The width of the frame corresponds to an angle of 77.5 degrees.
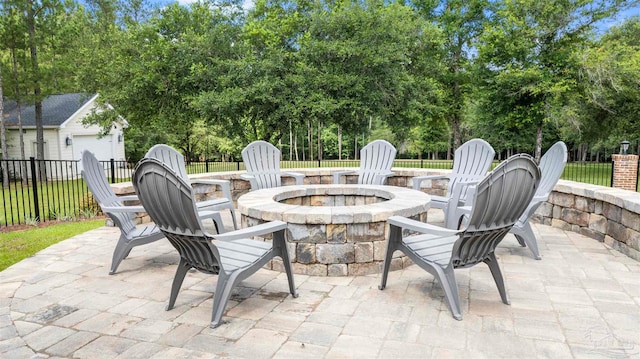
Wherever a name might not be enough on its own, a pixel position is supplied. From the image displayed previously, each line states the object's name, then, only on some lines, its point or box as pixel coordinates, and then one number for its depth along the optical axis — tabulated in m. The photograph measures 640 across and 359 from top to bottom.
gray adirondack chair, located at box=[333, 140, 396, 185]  5.66
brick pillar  7.85
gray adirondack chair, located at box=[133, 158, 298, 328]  2.20
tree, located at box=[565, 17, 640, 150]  12.86
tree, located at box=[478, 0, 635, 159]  14.15
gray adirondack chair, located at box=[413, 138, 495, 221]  4.44
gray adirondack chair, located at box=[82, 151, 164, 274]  3.30
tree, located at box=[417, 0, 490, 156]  17.20
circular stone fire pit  3.19
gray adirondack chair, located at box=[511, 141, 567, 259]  3.65
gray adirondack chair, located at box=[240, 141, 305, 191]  5.38
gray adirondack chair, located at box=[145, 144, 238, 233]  4.54
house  16.14
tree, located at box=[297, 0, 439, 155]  10.05
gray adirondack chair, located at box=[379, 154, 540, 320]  2.29
